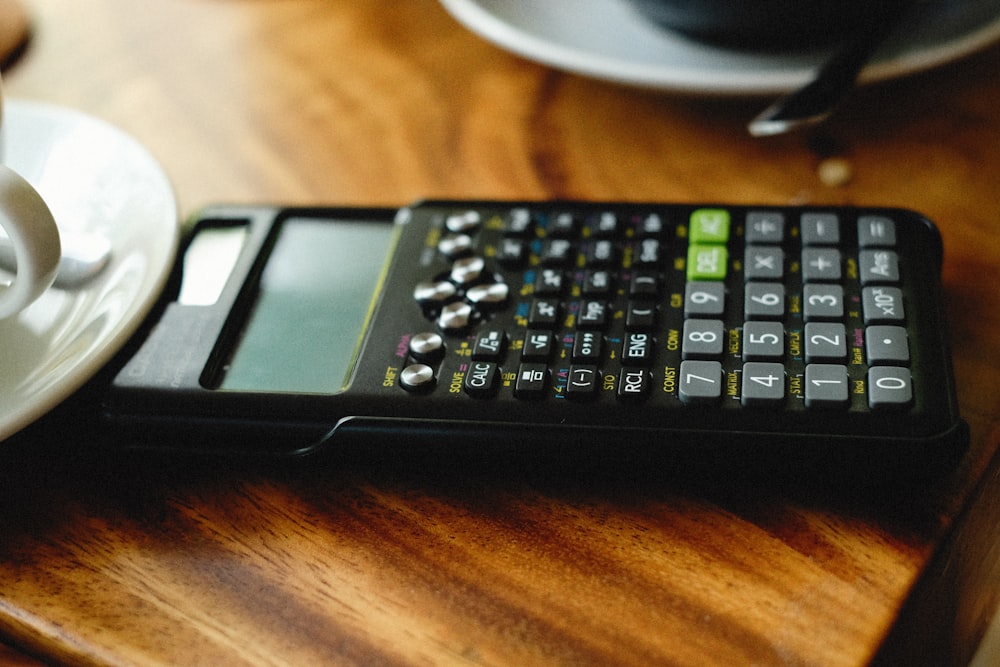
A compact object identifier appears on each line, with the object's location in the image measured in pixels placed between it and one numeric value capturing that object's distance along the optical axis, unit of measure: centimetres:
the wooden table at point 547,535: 25
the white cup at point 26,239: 27
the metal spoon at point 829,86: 37
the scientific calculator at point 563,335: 26
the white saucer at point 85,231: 28
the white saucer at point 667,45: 37
